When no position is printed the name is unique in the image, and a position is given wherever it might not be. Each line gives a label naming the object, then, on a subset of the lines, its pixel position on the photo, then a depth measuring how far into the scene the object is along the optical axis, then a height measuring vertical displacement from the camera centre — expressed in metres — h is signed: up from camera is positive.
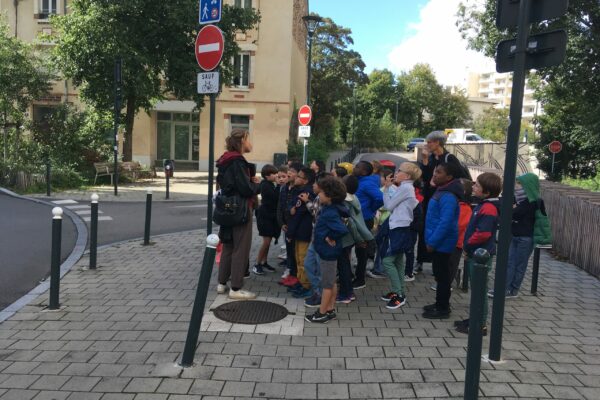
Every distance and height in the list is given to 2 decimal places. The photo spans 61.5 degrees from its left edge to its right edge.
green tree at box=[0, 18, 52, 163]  17.84 +1.85
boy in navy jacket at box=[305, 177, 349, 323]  4.93 -0.83
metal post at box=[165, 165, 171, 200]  15.33 -0.96
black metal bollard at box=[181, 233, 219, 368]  3.86 -1.22
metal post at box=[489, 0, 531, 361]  3.86 -0.14
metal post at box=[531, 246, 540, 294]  6.20 -1.34
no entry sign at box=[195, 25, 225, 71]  6.03 +1.18
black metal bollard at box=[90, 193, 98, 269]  6.59 -1.24
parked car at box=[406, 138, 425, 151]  56.27 +1.02
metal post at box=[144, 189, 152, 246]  8.28 -1.34
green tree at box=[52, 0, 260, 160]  18.75 +3.64
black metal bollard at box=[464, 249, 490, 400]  3.26 -1.10
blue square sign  6.14 +1.64
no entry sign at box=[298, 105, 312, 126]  15.05 +1.01
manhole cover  5.02 -1.71
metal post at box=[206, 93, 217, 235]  6.03 -0.09
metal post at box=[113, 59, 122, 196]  14.49 +1.18
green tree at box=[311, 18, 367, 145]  45.84 +7.20
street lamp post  19.10 +4.27
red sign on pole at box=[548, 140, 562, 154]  24.16 +0.69
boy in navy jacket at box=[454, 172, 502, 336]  4.82 -0.59
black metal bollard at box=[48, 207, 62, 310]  5.19 -1.28
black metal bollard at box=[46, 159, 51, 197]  14.37 -1.26
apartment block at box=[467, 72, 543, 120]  134.70 +20.73
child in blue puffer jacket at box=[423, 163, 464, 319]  4.95 -0.72
